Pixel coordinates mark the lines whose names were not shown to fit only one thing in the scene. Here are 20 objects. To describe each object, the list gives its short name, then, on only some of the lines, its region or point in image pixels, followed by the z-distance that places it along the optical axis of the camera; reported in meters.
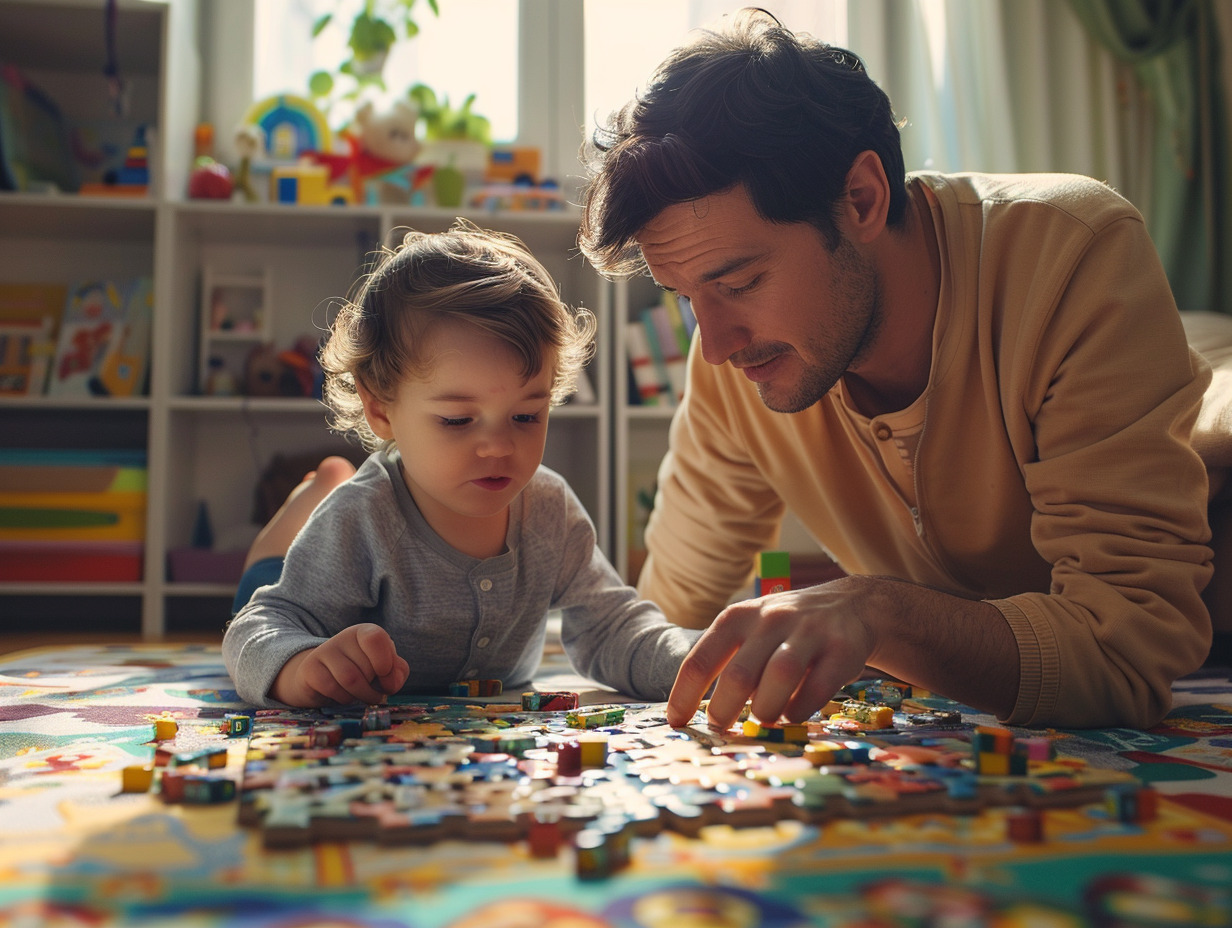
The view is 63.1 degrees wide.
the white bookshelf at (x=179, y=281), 2.61
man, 0.94
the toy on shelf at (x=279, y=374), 2.78
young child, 1.22
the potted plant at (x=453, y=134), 2.97
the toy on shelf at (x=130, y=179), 2.69
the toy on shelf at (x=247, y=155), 2.78
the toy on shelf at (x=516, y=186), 2.85
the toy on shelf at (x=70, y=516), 2.53
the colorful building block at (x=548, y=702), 1.06
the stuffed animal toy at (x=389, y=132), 2.83
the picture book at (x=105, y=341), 2.67
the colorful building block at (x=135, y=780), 0.72
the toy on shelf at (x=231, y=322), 2.84
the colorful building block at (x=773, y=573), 1.36
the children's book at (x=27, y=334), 2.67
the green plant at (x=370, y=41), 2.87
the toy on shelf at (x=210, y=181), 2.70
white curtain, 3.01
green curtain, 2.77
